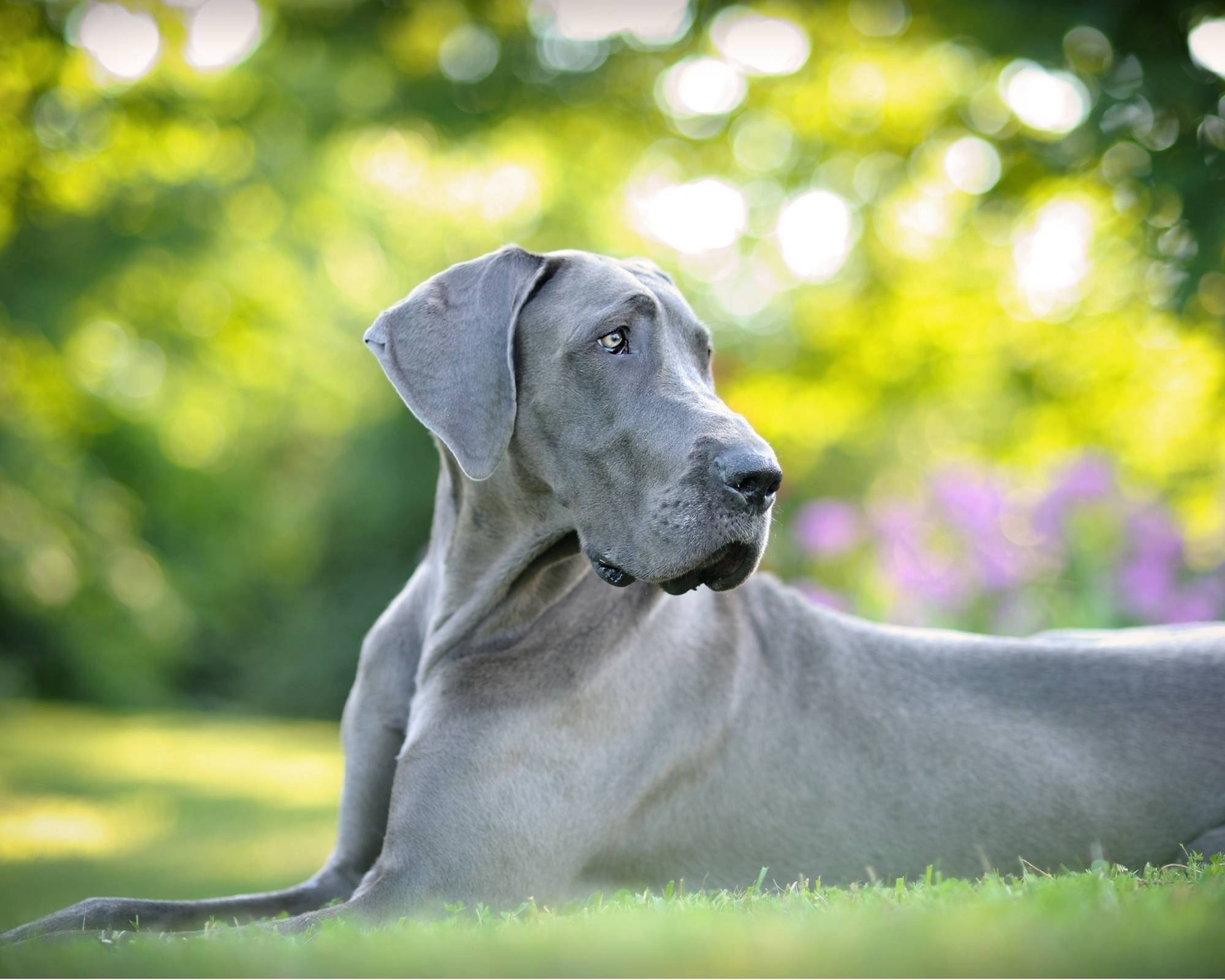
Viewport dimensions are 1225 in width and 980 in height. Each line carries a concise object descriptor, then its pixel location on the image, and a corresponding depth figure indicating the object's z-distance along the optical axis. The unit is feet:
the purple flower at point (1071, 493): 29.53
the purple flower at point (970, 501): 30.42
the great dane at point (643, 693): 11.05
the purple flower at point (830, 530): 33.68
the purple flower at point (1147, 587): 27.04
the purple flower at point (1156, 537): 28.19
